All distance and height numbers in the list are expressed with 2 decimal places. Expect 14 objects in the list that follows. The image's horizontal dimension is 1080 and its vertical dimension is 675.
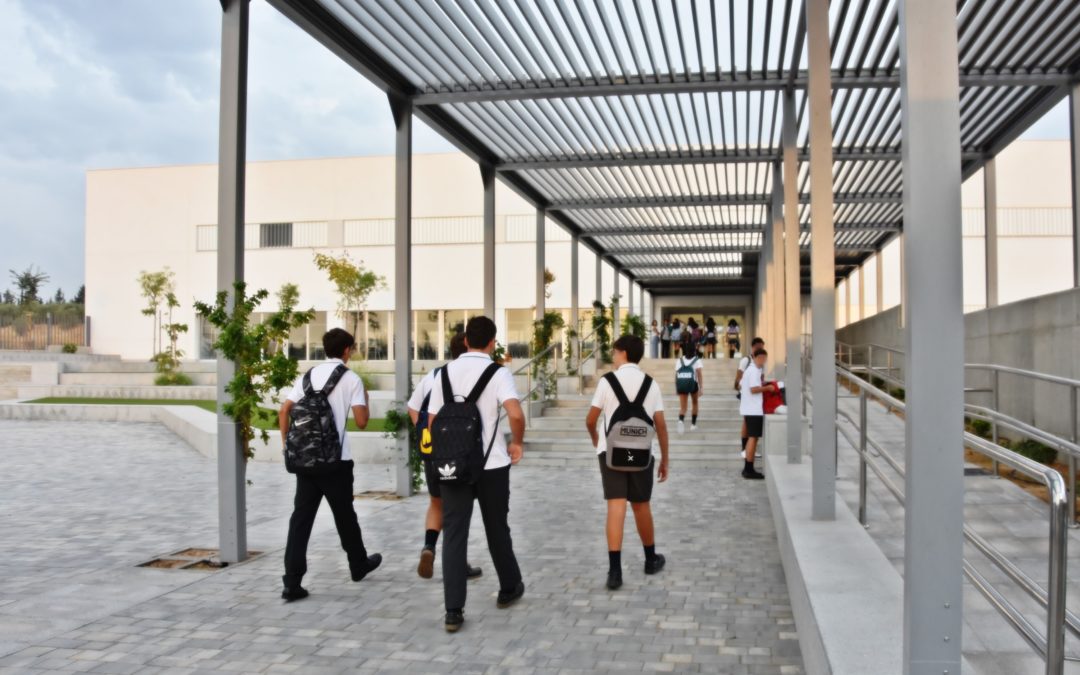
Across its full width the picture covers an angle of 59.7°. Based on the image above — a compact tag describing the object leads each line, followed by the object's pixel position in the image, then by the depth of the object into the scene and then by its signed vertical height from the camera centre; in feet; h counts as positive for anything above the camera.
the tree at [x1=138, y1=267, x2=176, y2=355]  94.38 +7.06
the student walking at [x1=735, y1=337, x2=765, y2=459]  35.00 -0.19
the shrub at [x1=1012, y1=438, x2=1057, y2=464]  28.15 -2.91
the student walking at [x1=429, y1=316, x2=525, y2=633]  15.67 -1.64
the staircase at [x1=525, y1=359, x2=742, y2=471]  40.57 -3.78
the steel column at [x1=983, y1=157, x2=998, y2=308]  43.45 +6.19
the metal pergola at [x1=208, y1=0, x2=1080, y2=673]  8.07 +8.96
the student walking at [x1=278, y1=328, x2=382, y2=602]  17.58 -1.74
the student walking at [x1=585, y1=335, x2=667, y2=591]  18.20 -1.63
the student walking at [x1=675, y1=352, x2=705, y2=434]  41.68 -0.88
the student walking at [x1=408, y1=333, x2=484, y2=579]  17.49 -2.58
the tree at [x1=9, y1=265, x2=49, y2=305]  157.79 +11.94
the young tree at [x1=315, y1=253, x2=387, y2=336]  95.20 +7.49
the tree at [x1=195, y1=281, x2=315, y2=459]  20.47 +0.02
